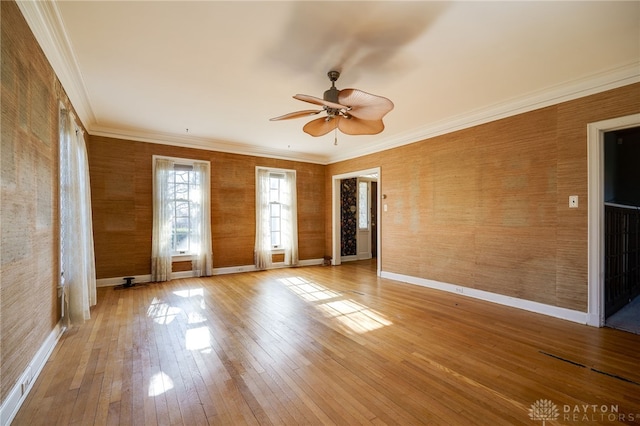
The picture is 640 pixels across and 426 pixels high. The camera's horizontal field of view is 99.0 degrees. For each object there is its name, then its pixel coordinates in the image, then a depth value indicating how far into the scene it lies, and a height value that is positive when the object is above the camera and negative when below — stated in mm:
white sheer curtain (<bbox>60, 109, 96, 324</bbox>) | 3012 -180
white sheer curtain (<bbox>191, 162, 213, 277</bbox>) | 5645 -429
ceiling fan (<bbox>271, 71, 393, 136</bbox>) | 2406 +995
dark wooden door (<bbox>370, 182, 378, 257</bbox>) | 8441 -265
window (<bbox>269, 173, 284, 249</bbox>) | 6668 +153
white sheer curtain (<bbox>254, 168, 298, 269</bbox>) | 6324 -197
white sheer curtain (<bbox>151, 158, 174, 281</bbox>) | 5230 -202
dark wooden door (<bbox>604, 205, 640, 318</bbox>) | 3348 -662
